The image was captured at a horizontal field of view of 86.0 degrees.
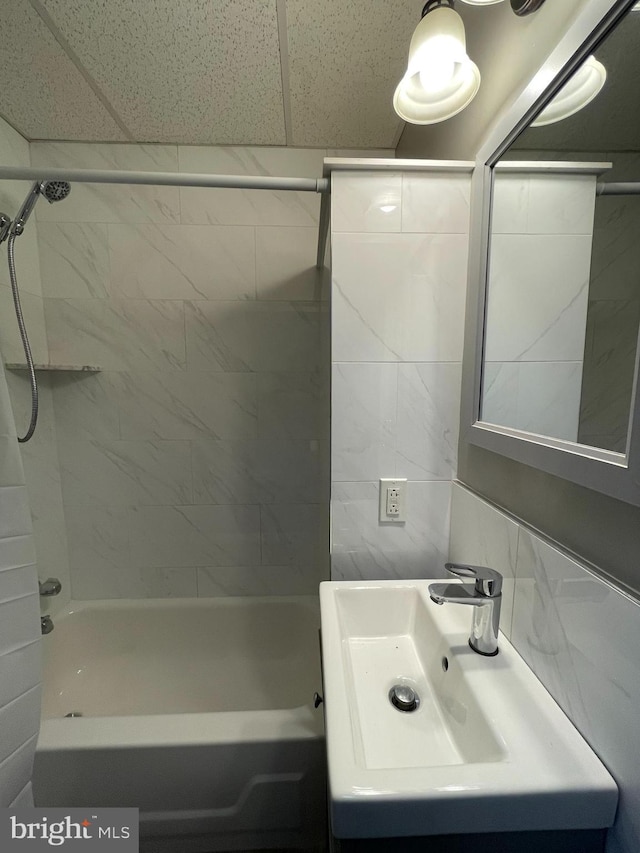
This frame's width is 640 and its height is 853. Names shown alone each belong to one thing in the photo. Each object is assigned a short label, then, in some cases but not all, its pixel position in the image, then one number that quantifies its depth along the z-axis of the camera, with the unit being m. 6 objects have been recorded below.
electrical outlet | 0.98
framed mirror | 0.47
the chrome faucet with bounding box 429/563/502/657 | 0.65
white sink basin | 0.44
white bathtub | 0.91
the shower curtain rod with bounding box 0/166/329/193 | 0.91
